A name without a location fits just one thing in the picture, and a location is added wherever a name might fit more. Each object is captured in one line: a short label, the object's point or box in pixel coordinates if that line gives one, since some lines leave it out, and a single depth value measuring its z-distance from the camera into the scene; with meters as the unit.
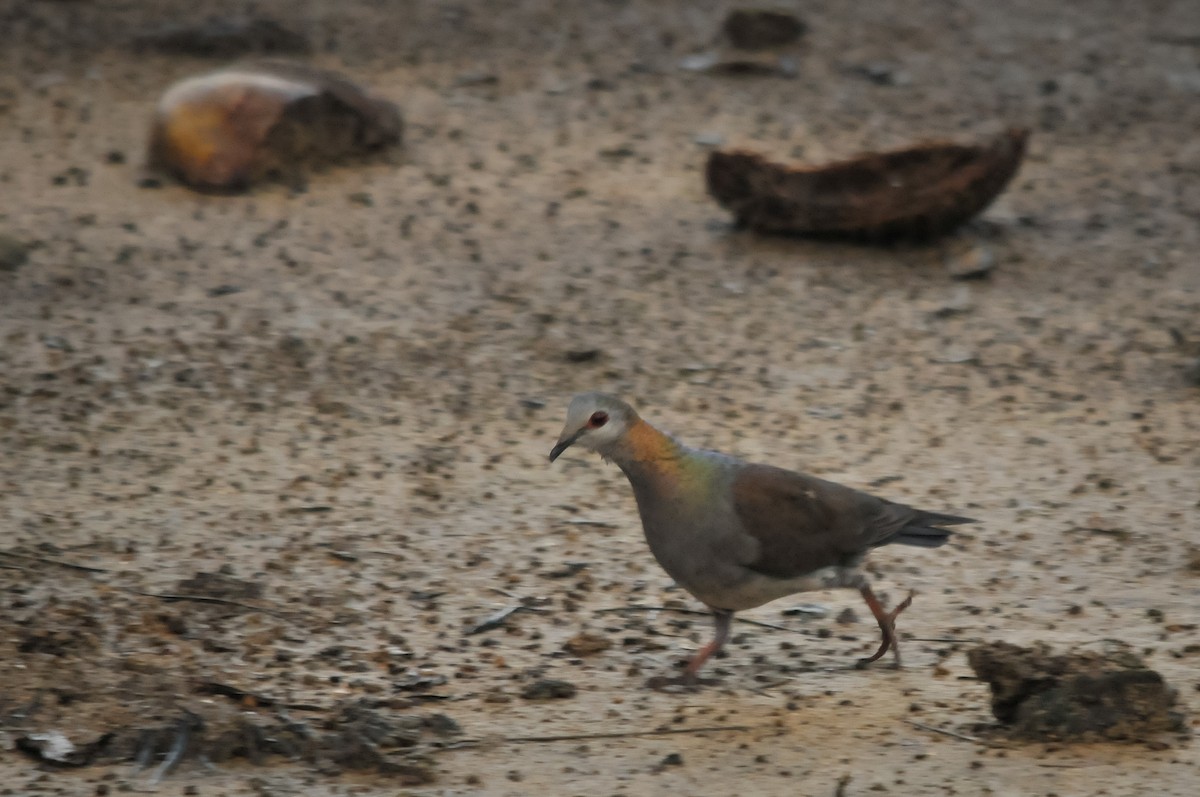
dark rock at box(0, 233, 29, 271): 15.62
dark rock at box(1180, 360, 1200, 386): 13.77
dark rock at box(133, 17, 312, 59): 22.25
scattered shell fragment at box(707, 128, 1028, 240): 16.59
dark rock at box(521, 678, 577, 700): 8.77
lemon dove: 8.66
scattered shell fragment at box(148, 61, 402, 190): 17.73
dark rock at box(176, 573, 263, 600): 9.84
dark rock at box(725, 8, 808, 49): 23.69
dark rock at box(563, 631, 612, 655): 9.52
